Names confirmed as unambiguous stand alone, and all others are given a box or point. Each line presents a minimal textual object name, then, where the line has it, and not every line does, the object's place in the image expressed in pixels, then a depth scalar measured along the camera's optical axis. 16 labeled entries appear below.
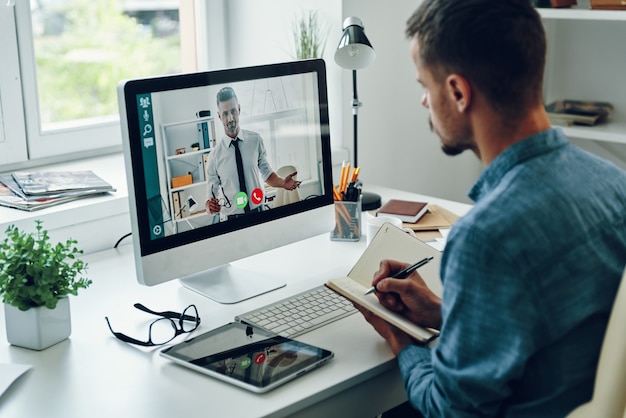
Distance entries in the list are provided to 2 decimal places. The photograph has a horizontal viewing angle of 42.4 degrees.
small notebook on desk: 2.08
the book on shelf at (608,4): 2.38
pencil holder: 1.97
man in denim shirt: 1.06
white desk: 1.23
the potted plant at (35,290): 1.39
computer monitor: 1.49
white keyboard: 1.50
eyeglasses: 1.45
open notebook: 1.57
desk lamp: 2.05
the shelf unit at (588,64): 2.76
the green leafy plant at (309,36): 2.37
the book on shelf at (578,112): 2.66
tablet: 1.30
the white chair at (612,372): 1.09
